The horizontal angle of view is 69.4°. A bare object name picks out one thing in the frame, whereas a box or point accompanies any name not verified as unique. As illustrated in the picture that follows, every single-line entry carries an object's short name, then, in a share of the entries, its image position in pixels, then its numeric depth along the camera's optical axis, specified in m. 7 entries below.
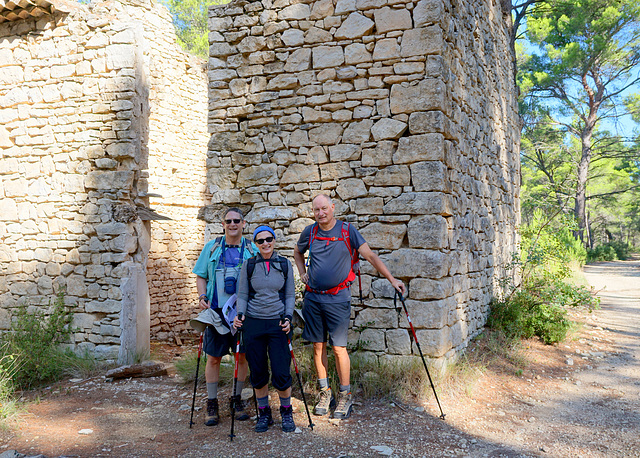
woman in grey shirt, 3.84
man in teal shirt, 4.12
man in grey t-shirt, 4.12
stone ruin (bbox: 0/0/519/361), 4.84
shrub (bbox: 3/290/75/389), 6.04
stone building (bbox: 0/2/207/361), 6.70
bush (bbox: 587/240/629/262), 23.66
